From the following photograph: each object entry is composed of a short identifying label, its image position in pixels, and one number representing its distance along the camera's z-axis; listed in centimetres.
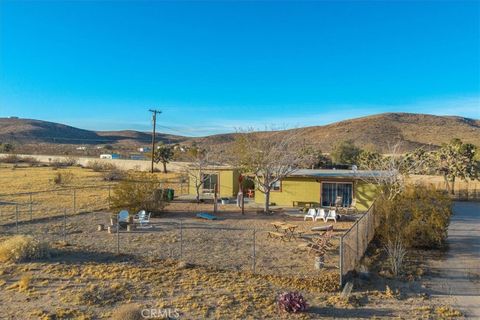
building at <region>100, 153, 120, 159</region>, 7836
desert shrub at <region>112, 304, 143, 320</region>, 856
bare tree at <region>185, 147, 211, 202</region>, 2683
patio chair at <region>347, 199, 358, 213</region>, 2305
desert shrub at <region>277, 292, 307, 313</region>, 904
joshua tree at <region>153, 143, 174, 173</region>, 4906
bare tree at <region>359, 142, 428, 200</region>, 1902
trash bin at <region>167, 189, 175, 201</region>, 2628
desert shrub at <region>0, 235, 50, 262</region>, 1285
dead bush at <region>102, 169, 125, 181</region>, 4000
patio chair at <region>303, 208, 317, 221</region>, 2072
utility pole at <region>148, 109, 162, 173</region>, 4716
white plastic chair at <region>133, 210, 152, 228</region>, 1881
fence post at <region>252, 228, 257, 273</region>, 1199
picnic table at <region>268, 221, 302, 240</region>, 1606
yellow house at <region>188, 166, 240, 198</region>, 2920
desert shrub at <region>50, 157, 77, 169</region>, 5618
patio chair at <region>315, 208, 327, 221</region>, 2058
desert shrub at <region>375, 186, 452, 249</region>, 1459
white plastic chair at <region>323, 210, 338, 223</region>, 2033
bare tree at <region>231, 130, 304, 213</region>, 2227
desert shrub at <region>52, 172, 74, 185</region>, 3481
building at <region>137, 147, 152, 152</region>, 11482
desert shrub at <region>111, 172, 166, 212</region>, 2153
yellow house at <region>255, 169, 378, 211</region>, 2341
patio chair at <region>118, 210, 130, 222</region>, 1839
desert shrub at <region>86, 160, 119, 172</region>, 5175
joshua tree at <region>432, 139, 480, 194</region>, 3000
